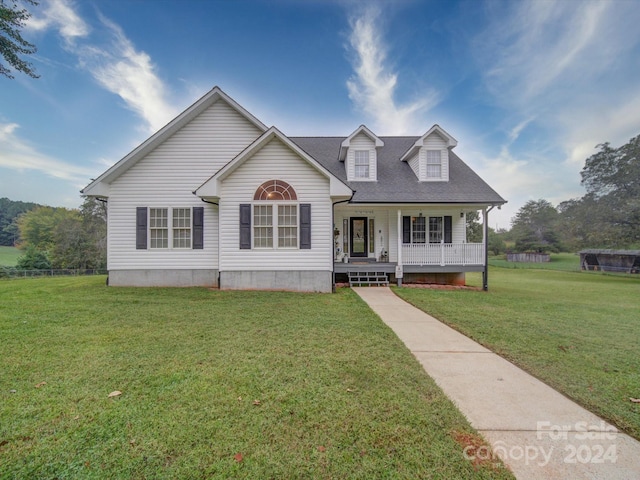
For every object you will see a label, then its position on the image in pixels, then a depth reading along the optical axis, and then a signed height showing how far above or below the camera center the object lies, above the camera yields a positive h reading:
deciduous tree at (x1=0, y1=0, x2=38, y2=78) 8.80 +7.23
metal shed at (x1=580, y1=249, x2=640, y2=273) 24.16 -1.71
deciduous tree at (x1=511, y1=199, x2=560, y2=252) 43.34 +2.95
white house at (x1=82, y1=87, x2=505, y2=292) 9.62 +1.49
